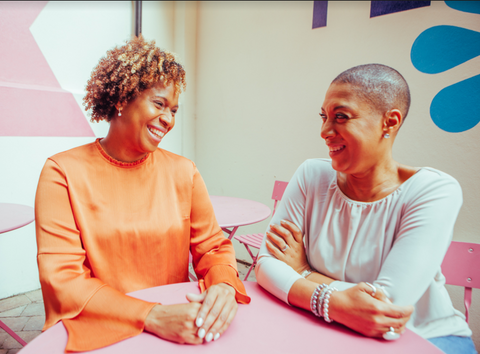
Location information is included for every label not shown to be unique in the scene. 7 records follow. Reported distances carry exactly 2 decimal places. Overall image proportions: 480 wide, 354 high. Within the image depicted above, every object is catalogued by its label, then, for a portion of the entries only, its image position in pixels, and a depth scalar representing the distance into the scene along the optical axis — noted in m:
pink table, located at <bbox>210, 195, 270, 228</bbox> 2.66
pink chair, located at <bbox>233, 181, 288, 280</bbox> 3.29
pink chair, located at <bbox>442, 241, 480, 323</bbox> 1.71
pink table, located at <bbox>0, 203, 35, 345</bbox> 2.32
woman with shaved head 1.15
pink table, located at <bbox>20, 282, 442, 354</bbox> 0.98
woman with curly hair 1.18
